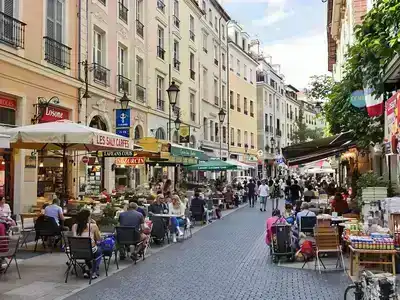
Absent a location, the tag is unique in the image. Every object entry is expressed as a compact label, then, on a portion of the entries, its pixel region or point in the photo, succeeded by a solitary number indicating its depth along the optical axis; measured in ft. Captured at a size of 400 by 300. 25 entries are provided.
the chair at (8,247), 28.60
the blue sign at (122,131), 68.85
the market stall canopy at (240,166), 97.63
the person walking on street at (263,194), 86.38
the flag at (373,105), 32.68
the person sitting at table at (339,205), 43.83
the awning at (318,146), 46.60
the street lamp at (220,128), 101.07
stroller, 34.50
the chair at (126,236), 34.53
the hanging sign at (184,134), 91.45
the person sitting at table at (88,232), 29.58
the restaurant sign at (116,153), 51.85
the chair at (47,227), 37.40
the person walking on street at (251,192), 99.91
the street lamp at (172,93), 62.75
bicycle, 17.37
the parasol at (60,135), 36.63
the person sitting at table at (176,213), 47.01
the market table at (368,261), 26.78
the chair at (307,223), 37.94
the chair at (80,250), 28.48
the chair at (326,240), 32.24
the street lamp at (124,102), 63.93
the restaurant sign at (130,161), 64.54
